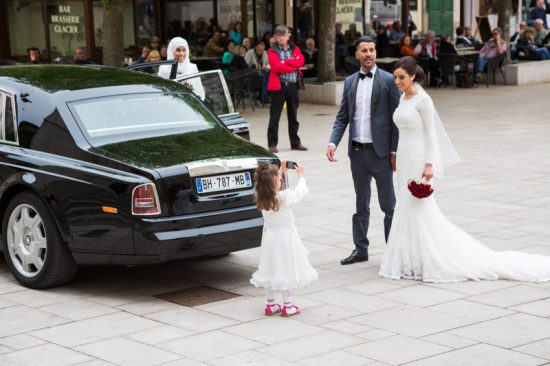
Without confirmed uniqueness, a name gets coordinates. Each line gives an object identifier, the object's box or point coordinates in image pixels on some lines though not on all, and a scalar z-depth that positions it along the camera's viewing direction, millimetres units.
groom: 8531
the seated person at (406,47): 26547
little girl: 7098
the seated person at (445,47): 25236
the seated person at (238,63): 23500
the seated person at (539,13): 33938
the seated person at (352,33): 30125
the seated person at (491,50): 25453
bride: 8016
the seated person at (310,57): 26359
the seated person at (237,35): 26327
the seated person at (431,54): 25938
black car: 7438
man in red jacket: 15398
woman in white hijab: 12570
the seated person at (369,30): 30266
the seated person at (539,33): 30141
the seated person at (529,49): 28531
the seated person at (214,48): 26547
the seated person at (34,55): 24125
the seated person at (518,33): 30423
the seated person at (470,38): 29466
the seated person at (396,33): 29375
